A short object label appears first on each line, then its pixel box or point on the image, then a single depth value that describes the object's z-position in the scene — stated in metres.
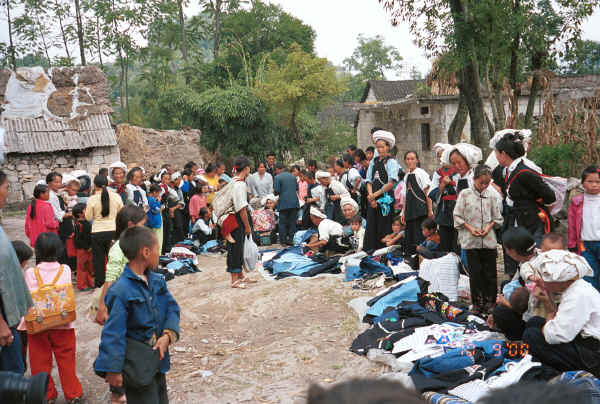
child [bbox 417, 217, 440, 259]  6.54
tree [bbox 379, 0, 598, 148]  8.87
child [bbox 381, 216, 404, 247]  7.75
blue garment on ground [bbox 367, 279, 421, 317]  5.56
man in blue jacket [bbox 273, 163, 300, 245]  10.37
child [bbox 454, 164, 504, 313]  5.22
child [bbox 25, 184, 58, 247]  7.20
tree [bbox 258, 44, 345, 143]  19.25
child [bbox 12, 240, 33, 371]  4.26
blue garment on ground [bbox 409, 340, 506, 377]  3.98
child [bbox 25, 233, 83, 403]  4.12
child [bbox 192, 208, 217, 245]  10.73
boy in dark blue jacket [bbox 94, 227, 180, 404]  2.90
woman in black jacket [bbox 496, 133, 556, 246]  4.97
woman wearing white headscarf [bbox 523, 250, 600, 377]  3.40
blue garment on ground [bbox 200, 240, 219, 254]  10.64
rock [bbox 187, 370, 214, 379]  4.65
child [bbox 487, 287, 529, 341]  4.32
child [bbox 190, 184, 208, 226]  10.96
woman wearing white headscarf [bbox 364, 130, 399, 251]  7.59
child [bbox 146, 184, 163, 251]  8.49
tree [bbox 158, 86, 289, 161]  21.14
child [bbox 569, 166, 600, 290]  5.20
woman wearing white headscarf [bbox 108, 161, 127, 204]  7.82
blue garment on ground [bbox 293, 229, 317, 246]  10.01
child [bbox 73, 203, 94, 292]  7.65
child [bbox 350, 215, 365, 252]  8.47
